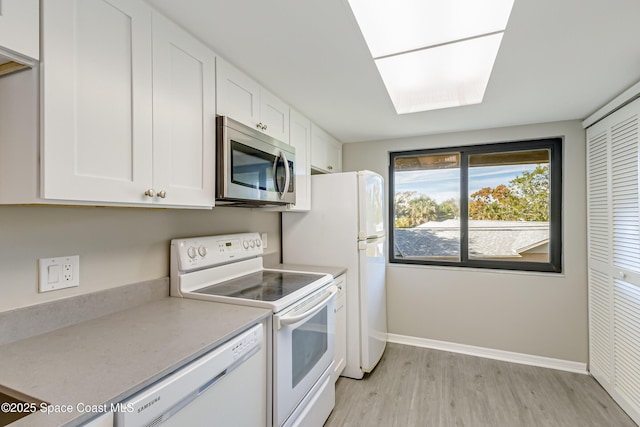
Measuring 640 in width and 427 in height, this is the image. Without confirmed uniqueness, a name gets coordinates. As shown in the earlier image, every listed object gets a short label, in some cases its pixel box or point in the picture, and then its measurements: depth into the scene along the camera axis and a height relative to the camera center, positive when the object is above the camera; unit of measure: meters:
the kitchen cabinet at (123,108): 0.88 +0.38
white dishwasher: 0.78 -0.56
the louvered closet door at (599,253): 2.20 -0.31
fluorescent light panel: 1.23 +0.83
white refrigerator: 2.40 -0.25
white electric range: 1.37 -0.45
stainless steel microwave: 1.47 +0.26
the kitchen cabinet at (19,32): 0.77 +0.48
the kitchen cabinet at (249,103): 1.53 +0.64
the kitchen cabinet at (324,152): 2.62 +0.59
